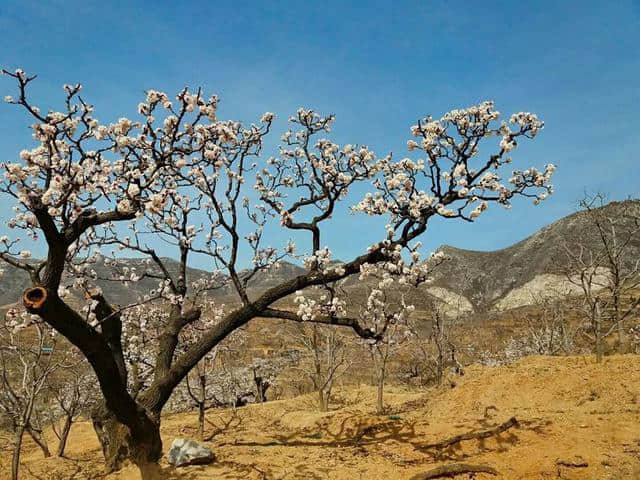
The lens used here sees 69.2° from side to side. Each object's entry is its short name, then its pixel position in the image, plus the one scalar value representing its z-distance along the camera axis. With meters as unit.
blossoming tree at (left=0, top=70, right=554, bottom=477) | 7.03
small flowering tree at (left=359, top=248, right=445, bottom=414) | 10.01
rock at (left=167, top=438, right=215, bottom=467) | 9.74
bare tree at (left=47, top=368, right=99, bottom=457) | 16.31
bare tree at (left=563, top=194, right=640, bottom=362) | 17.24
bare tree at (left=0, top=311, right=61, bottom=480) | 11.59
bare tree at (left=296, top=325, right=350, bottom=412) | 21.19
